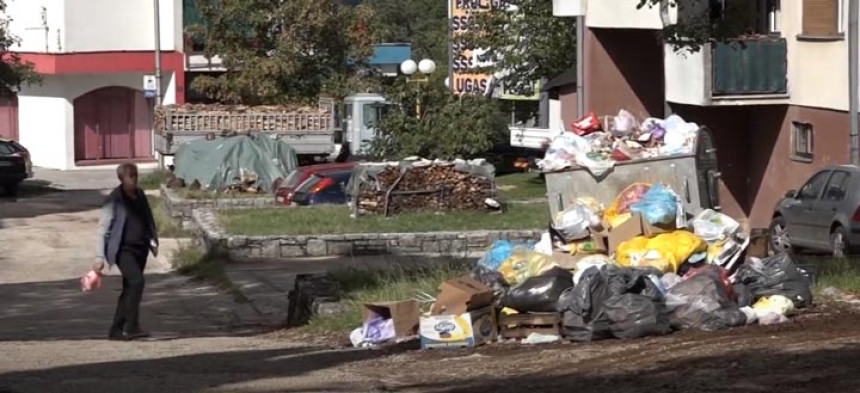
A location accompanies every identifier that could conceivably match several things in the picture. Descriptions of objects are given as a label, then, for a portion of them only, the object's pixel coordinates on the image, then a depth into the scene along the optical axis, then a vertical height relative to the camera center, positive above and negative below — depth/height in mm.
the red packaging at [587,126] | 18781 -83
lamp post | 42969 +1503
